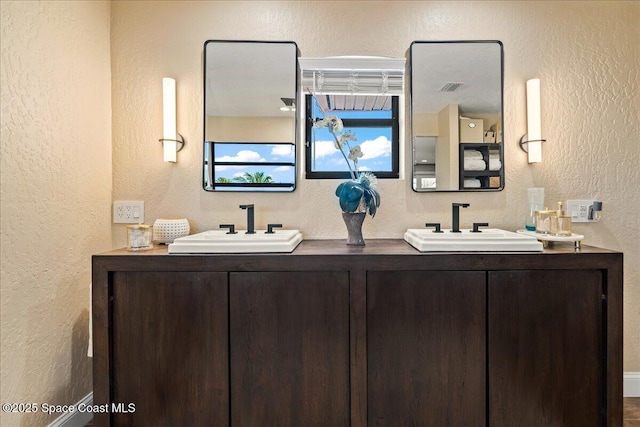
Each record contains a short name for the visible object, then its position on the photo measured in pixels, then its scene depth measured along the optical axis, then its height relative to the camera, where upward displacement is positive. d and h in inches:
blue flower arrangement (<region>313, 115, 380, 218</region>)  58.7 +4.2
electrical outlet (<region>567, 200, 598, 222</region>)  68.9 +0.5
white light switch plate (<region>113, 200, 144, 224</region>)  69.3 +0.3
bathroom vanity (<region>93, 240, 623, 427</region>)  50.9 -19.6
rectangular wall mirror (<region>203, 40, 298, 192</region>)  70.3 +19.2
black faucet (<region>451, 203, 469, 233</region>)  63.1 -1.0
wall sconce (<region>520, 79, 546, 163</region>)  67.8 +18.3
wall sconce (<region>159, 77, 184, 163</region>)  67.7 +19.5
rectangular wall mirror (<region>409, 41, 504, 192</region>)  69.7 +20.9
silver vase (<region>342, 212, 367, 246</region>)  59.9 -2.4
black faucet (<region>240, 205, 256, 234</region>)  64.5 -1.7
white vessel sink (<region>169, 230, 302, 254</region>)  52.5 -5.1
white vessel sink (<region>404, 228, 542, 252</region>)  52.3 -5.0
